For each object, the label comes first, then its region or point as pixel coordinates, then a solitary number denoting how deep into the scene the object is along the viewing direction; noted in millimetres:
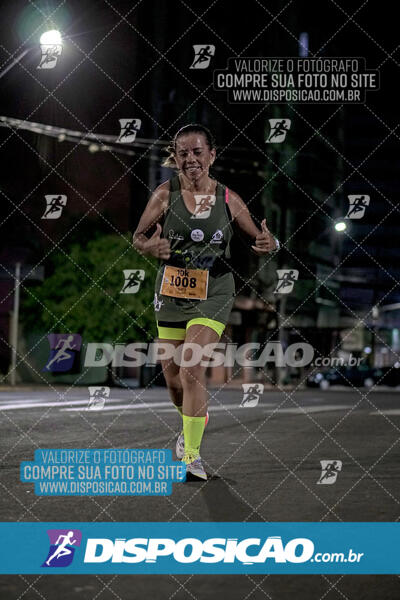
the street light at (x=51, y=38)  13214
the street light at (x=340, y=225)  22853
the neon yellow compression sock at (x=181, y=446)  6681
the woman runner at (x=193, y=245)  6031
